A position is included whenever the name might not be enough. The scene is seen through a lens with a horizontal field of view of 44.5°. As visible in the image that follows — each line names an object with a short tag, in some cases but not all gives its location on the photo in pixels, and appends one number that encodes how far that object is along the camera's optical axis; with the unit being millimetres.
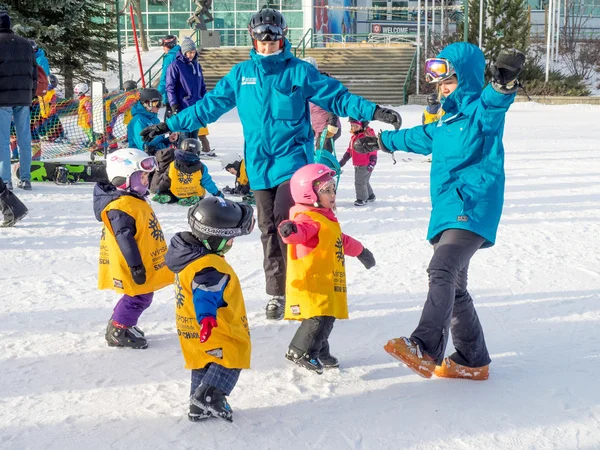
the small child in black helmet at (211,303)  3262
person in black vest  8484
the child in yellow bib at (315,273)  3846
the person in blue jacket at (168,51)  12047
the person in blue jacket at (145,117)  8680
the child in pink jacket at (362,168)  8469
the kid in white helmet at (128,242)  4121
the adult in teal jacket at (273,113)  4590
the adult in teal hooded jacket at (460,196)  3439
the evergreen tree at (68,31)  20922
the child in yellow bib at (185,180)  8273
